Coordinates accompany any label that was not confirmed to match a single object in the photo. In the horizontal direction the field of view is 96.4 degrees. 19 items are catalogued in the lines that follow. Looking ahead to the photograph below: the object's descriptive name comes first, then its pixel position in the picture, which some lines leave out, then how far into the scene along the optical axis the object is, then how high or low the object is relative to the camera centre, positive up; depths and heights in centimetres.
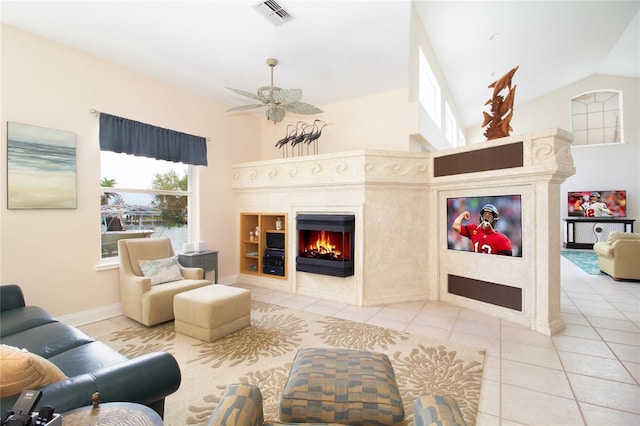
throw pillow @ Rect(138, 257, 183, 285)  371 -74
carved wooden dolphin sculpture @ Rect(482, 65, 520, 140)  372 +137
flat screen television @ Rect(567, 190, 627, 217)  897 +30
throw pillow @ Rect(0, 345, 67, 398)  114 -65
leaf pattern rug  210 -135
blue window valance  379 +109
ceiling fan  331 +137
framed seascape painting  307 +53
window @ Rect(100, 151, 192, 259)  396 +23
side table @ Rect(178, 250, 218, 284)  445 -73
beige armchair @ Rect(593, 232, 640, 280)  528 -79
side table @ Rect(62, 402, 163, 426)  109 -80
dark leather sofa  126 -89
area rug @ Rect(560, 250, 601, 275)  645 -124
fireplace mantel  326 +6
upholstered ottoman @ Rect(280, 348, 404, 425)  151 -100
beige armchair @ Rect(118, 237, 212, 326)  336 -90
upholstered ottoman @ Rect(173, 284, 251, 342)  299 -106
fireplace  430 -49
